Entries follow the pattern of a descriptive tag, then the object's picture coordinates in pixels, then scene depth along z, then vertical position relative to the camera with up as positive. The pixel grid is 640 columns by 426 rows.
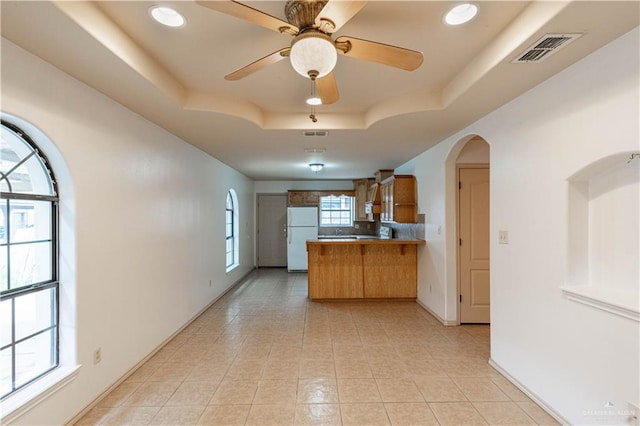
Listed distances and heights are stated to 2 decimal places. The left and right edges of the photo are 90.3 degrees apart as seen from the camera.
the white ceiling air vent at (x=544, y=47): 1.68 +0.94
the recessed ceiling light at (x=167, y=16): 1.69 +1.10
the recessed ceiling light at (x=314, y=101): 2.53 +0.94
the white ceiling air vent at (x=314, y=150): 4.42 +0.94
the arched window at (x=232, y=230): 6.36 -0.26
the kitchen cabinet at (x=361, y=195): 7.84 +0.53
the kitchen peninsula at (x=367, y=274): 5.09 -0.92
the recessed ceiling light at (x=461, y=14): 1.68 +1.11
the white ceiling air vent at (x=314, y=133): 3.51 +0.94
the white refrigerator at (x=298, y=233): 7.79 -0.40
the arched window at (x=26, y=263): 1.83 -0.28
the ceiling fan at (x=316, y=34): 1.34 +0.85
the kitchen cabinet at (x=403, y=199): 5.20 +0.28
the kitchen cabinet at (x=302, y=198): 8.20 +0.48
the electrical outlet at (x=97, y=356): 2.32 -1.02
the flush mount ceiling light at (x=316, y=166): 5.50 +0.89
